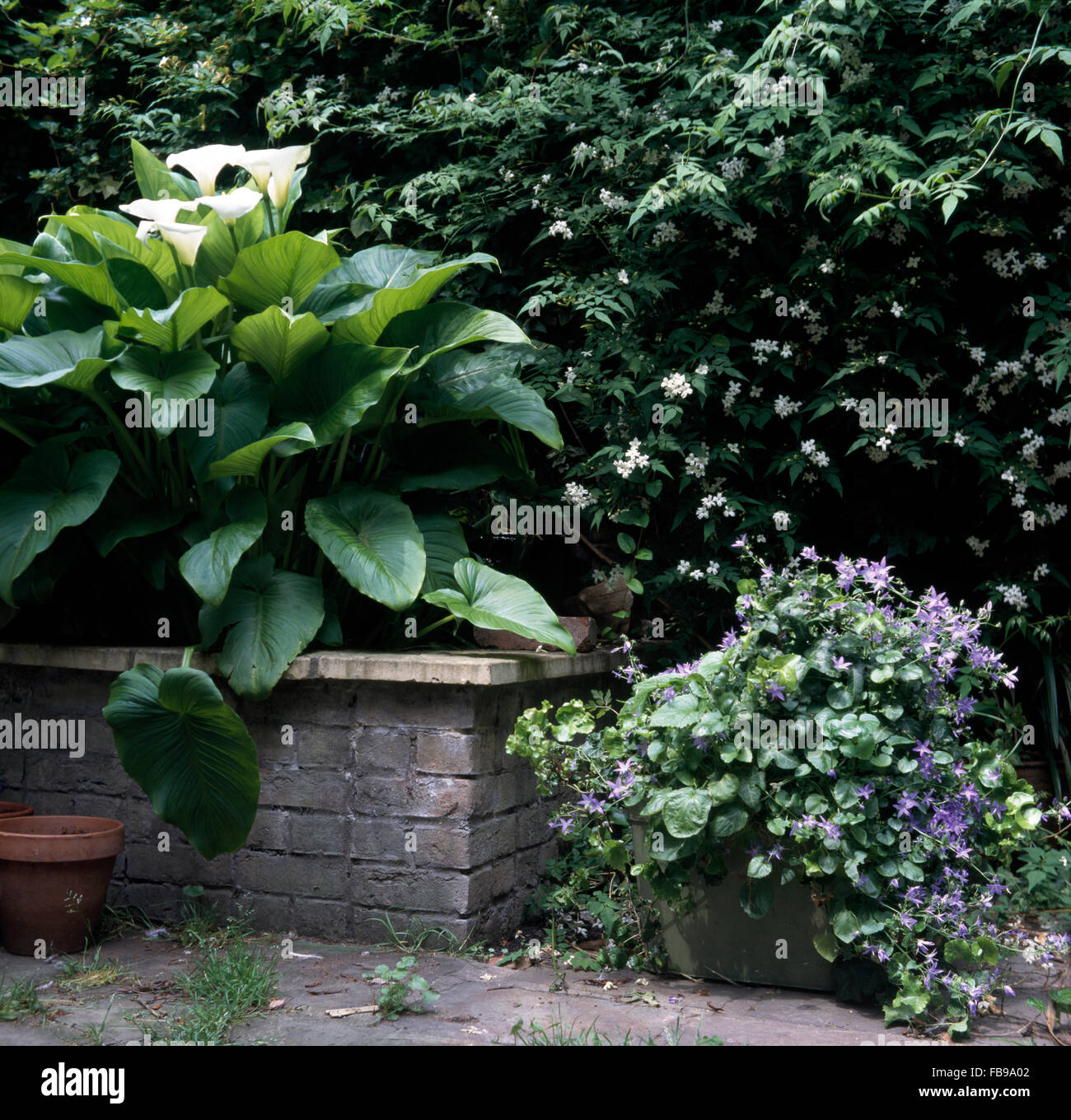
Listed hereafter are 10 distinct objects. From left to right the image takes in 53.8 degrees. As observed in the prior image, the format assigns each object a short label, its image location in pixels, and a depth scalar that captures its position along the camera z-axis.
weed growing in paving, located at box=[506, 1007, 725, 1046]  1.96
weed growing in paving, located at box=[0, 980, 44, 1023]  2.11
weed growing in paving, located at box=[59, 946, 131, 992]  2.35
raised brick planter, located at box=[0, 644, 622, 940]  2.64
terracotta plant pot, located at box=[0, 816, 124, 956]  2.53
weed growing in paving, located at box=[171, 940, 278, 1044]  2.00
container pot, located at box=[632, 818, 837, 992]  2.32
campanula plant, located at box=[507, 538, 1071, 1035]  2.13
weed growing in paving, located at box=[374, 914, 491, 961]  2.60
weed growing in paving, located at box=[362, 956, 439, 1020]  2.15
